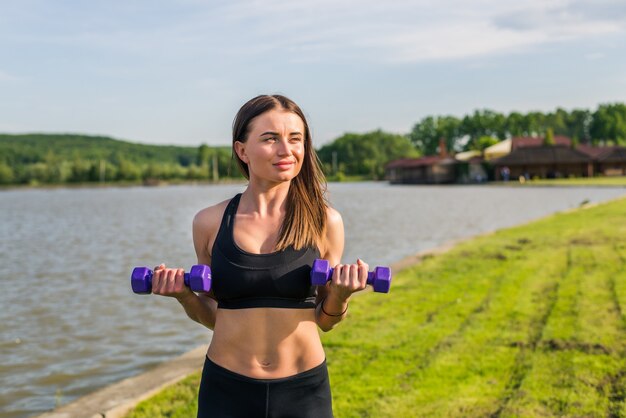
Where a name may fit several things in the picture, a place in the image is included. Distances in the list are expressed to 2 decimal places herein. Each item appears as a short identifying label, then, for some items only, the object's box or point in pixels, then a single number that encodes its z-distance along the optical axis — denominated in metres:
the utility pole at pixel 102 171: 151.38
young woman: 2.67
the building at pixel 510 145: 101.50
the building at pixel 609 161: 82.75
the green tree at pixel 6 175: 148.57
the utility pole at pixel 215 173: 154.00
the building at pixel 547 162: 81.25
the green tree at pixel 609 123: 145.38
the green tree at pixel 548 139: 91.75
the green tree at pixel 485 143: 116.25
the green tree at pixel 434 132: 156.12
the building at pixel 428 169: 98.00
